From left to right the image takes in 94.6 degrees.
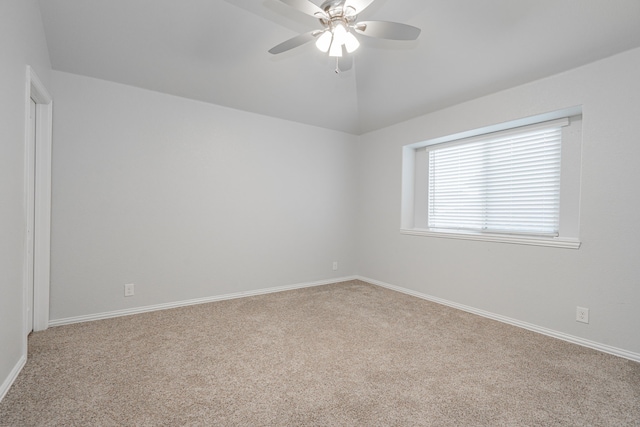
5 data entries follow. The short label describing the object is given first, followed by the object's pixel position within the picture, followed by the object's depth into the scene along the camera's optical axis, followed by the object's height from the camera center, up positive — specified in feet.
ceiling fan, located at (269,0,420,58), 5.92 +3.96
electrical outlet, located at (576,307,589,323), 8.18 -2.76
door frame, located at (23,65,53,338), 8.68 -0.46
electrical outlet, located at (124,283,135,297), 10.21 -3.07
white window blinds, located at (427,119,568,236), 9.70 +1.16
